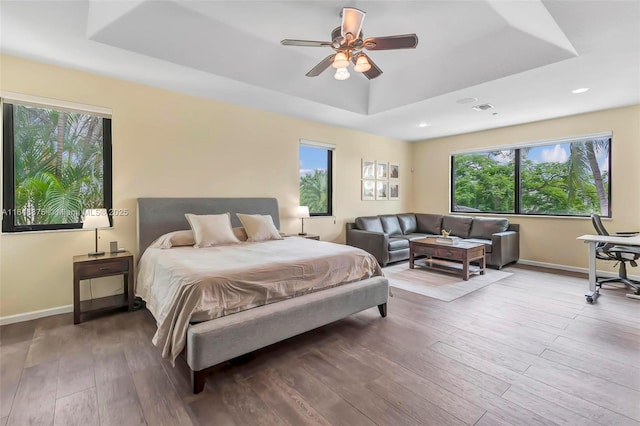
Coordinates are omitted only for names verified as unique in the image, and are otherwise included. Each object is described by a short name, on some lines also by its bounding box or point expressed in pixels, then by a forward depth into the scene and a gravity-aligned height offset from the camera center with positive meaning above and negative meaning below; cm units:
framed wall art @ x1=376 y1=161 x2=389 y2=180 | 677 +87
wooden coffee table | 459 -74
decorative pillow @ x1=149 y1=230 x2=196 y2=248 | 345 -38
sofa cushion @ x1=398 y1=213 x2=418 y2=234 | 669 -33
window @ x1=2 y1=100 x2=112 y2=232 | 307 +46
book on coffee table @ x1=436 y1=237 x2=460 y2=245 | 496 -54
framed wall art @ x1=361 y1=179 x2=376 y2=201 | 650 +41
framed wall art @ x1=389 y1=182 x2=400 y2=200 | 713 +42
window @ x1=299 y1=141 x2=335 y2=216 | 555 +60
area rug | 398 -109
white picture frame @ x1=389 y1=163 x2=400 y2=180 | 708 +89
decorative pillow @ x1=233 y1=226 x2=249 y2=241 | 399 -35
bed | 201 -74
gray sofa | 528 -50
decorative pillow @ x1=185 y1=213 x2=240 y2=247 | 351 -27
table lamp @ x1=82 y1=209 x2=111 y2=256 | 308 -12
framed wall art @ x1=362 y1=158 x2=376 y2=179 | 647 +86
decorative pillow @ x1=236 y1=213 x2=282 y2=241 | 396 -27
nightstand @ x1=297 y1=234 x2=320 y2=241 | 486 -47
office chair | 373 -58
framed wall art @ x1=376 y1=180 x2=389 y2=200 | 683 +42
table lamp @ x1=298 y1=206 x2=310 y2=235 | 499 -6
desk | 346 -54
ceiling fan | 231 +134
